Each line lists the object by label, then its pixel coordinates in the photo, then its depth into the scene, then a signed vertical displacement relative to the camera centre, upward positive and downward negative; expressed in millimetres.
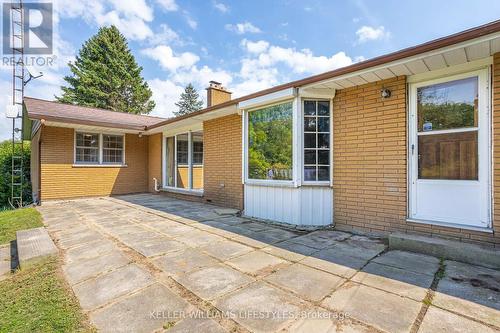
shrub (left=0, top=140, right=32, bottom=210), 10117 -363
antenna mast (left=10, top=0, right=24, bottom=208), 9008 +3723
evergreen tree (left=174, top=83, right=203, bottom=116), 45250 +11965
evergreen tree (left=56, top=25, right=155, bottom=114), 26016 +9715
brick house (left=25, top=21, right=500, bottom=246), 3525 +438
